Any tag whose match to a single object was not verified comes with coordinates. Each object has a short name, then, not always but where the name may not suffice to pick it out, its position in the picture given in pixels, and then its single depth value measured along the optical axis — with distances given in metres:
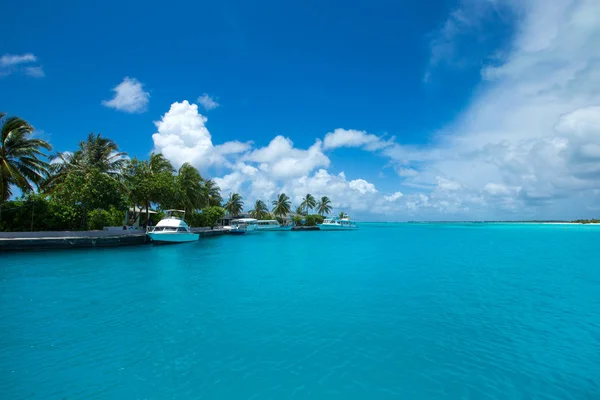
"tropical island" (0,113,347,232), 25.64
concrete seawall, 23.77
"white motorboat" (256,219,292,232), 79.96
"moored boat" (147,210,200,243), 33.34
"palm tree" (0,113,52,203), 24.35
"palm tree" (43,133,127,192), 34.75
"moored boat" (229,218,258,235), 65.50
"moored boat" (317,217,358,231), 96.25
